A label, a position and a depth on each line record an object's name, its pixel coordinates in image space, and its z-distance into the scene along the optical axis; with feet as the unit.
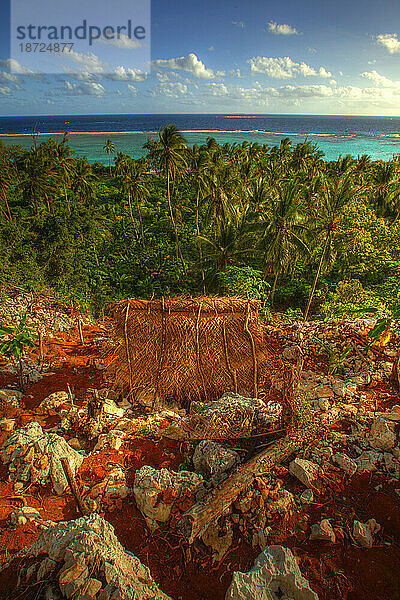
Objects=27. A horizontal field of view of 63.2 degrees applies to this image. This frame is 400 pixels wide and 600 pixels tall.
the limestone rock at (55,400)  22.75
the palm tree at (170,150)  81.51
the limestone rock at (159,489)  15.20
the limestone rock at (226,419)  19.20
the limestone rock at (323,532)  13.65
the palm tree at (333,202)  56.08
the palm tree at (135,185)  121.70
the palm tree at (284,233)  61.93
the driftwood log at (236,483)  14.19
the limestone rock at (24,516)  14.47
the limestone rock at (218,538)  13.85
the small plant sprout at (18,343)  23.68
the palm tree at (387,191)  114.52
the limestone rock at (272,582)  11.38
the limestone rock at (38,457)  16.93
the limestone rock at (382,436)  17.63
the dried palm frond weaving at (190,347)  23.36
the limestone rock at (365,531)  13.58
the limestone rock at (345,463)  16.70
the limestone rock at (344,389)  22.80
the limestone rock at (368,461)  16.81
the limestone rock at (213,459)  16.89
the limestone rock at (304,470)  16.11
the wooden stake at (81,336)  34.69
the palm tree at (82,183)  140.85
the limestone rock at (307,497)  15.35
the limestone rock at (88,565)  10.86
